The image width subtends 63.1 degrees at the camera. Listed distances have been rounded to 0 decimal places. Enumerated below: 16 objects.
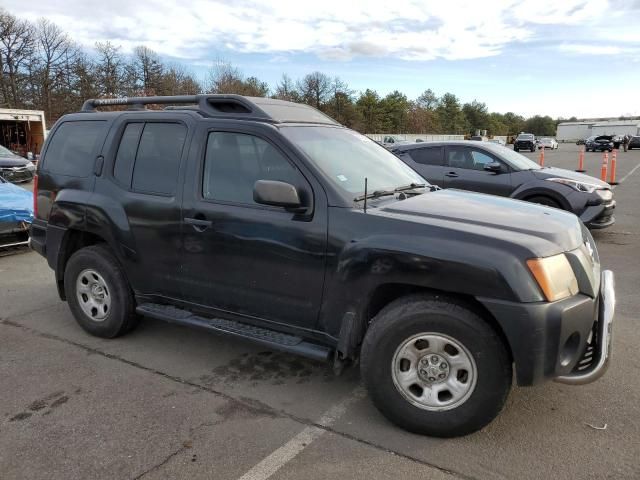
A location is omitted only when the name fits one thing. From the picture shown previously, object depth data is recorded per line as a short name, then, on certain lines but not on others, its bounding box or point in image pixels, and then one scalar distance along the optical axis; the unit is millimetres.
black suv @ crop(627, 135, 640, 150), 53228
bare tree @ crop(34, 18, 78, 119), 52344
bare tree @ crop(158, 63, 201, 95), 54562
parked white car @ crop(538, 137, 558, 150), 62625
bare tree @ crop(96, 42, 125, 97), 53469
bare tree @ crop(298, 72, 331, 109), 73688
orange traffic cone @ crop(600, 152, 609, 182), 13992
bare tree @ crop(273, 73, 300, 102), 69269
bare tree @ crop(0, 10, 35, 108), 51406
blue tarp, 7184
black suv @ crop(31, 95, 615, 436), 2807
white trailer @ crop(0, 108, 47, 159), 27578
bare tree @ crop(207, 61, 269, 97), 54031
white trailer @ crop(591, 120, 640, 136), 96250
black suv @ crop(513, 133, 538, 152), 51219
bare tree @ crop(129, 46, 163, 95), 58500
